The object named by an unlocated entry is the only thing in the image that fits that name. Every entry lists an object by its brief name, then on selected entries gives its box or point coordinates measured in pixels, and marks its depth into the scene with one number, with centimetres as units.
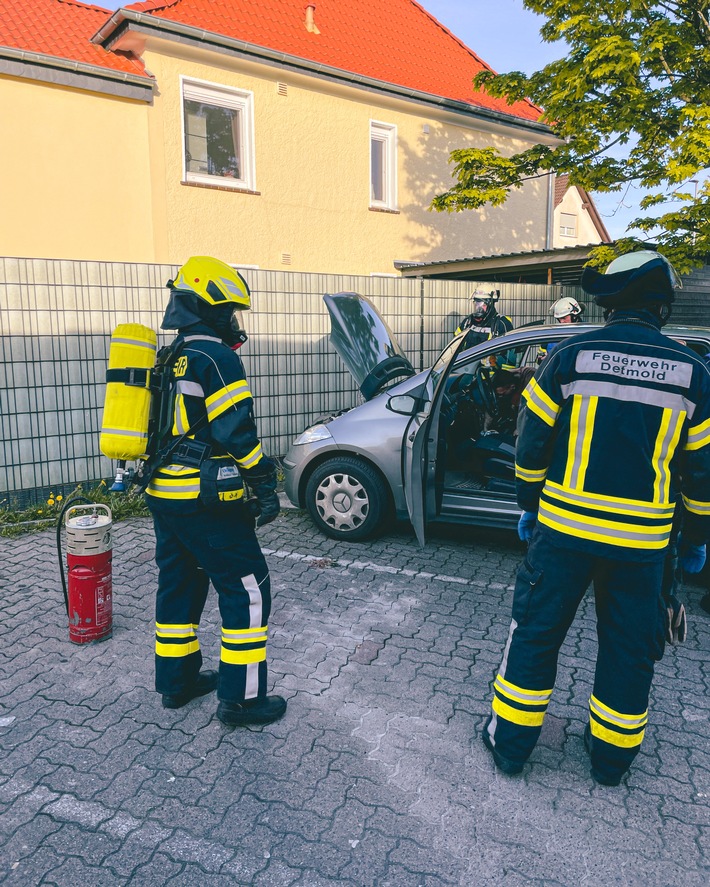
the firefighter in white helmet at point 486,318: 719
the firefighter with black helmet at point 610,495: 246
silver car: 512
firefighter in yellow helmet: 287
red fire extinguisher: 377
